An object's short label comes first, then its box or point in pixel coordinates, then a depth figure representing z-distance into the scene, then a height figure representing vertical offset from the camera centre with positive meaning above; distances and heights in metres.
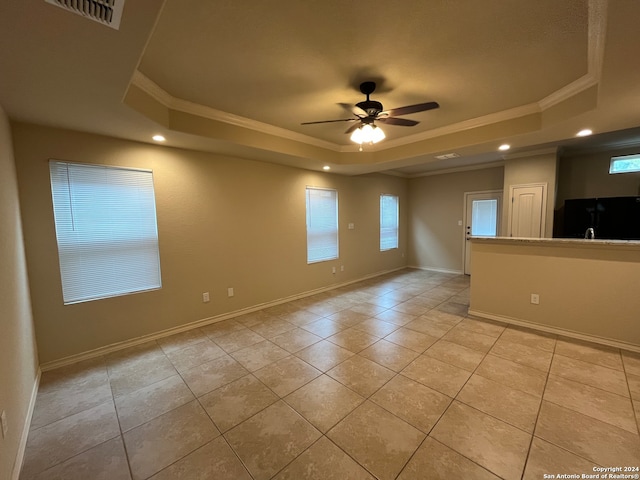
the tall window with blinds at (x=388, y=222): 6.40 -0.13
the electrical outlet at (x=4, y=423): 1.35 -1.07
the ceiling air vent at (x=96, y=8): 1.06 +0.92
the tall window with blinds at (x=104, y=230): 2.59 -0.09
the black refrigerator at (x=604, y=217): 3.93 -0.07
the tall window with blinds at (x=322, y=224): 4.80 -0.12
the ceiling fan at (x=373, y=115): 2.34 +0.97
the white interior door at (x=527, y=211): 4.50 +0.05
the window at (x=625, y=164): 4.18 +0.80
